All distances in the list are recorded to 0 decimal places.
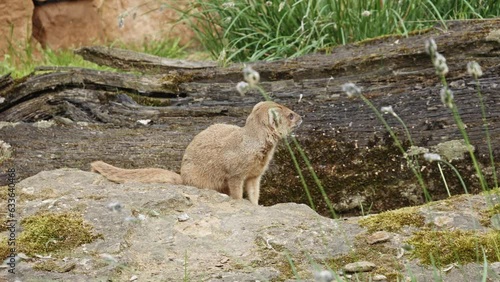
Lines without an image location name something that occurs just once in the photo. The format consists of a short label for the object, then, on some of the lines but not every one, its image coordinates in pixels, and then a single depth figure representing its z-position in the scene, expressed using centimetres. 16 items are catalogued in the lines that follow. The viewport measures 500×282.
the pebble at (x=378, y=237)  765
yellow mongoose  1015
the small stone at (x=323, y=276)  492
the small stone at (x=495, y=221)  763
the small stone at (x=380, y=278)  700
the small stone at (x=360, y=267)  710
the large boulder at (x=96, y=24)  1969
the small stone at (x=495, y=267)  688
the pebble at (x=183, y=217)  852
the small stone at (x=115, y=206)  565
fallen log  1068
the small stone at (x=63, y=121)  1198
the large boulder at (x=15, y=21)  1870
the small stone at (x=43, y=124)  1185
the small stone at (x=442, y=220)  789
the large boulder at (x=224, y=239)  725
